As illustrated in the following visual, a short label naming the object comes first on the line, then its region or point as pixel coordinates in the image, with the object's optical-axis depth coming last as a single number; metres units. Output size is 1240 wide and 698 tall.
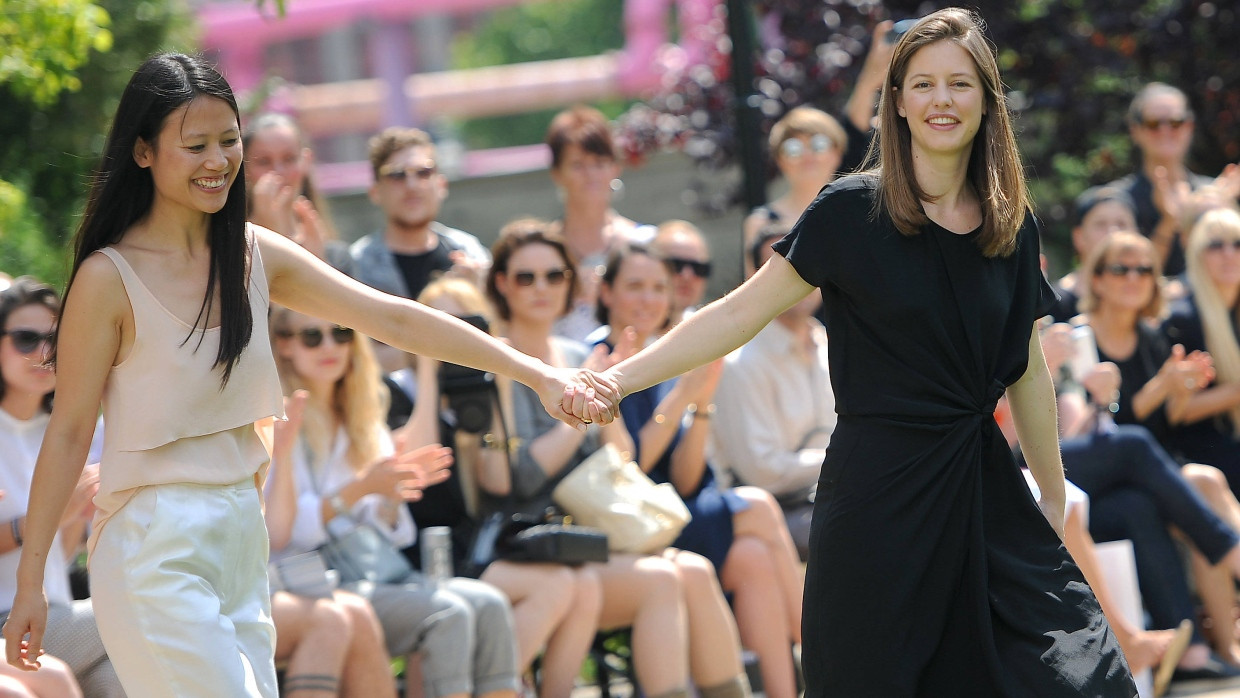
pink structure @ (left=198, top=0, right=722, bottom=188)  79.25
